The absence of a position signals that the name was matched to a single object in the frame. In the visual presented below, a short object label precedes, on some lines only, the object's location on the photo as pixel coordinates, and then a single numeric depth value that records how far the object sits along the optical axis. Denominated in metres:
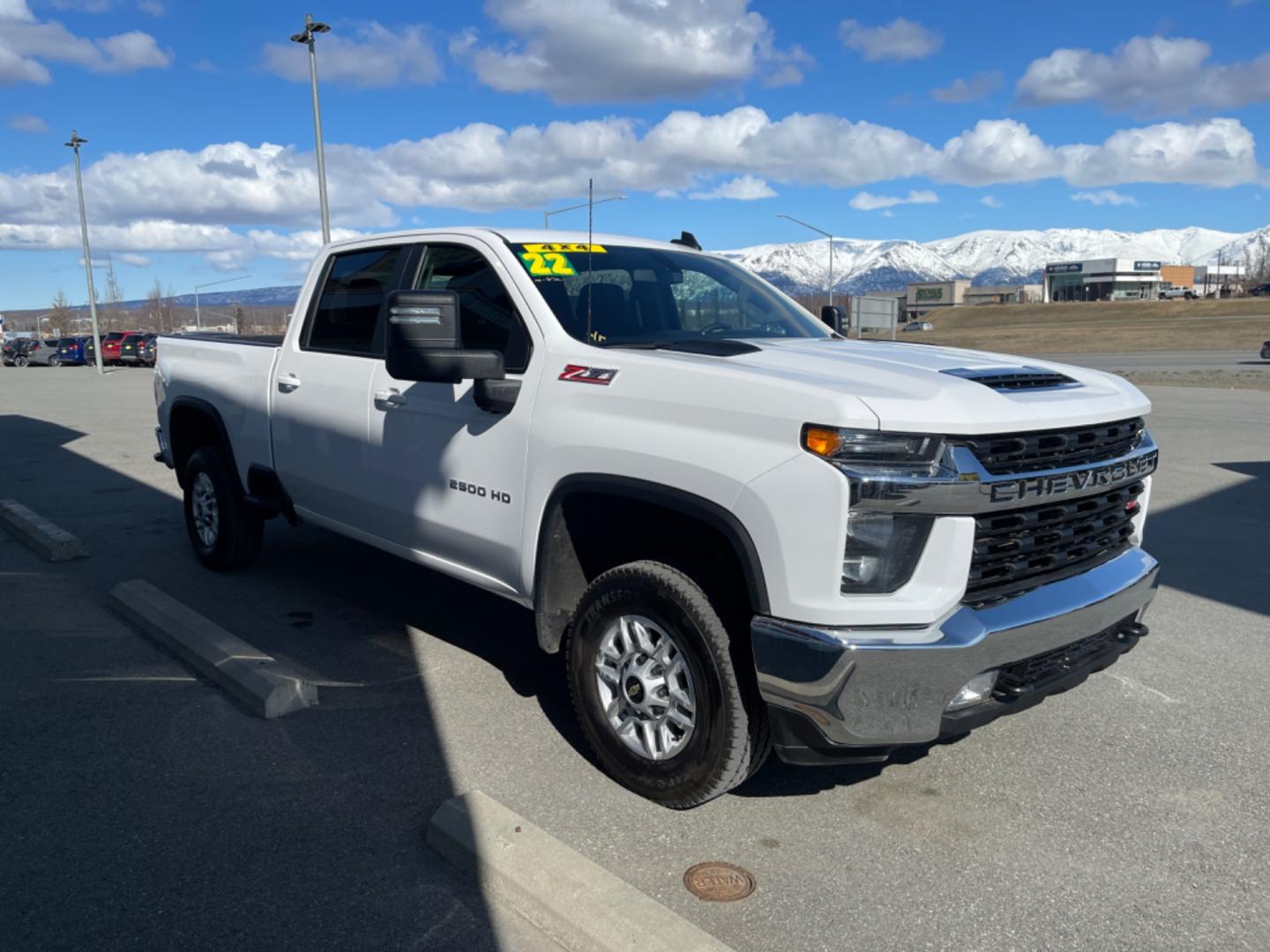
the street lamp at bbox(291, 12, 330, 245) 18.59
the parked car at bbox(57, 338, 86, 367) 46.16
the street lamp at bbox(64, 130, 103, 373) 35.69
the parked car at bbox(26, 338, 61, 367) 47.09
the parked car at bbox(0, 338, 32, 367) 48.41
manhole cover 3.07
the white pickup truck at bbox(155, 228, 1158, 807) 2.97
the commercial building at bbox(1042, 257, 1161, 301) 157.75
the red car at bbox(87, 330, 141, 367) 44.19
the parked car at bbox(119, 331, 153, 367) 43.72
